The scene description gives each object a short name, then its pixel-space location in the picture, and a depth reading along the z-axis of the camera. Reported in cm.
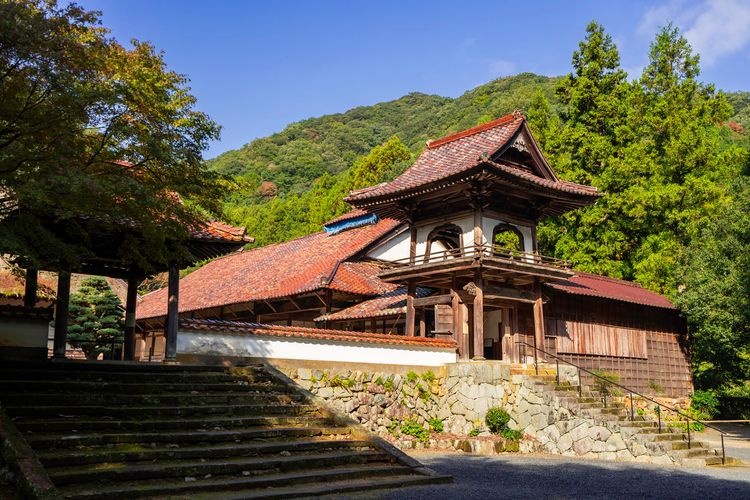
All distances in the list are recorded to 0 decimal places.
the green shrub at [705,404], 2553
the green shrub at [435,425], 1705
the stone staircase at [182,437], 820
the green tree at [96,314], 2662
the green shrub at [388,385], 1628
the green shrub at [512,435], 1638
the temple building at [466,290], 1761
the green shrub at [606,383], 1994
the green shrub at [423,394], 1703
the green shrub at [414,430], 1631
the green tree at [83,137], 850
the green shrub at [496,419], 1645
